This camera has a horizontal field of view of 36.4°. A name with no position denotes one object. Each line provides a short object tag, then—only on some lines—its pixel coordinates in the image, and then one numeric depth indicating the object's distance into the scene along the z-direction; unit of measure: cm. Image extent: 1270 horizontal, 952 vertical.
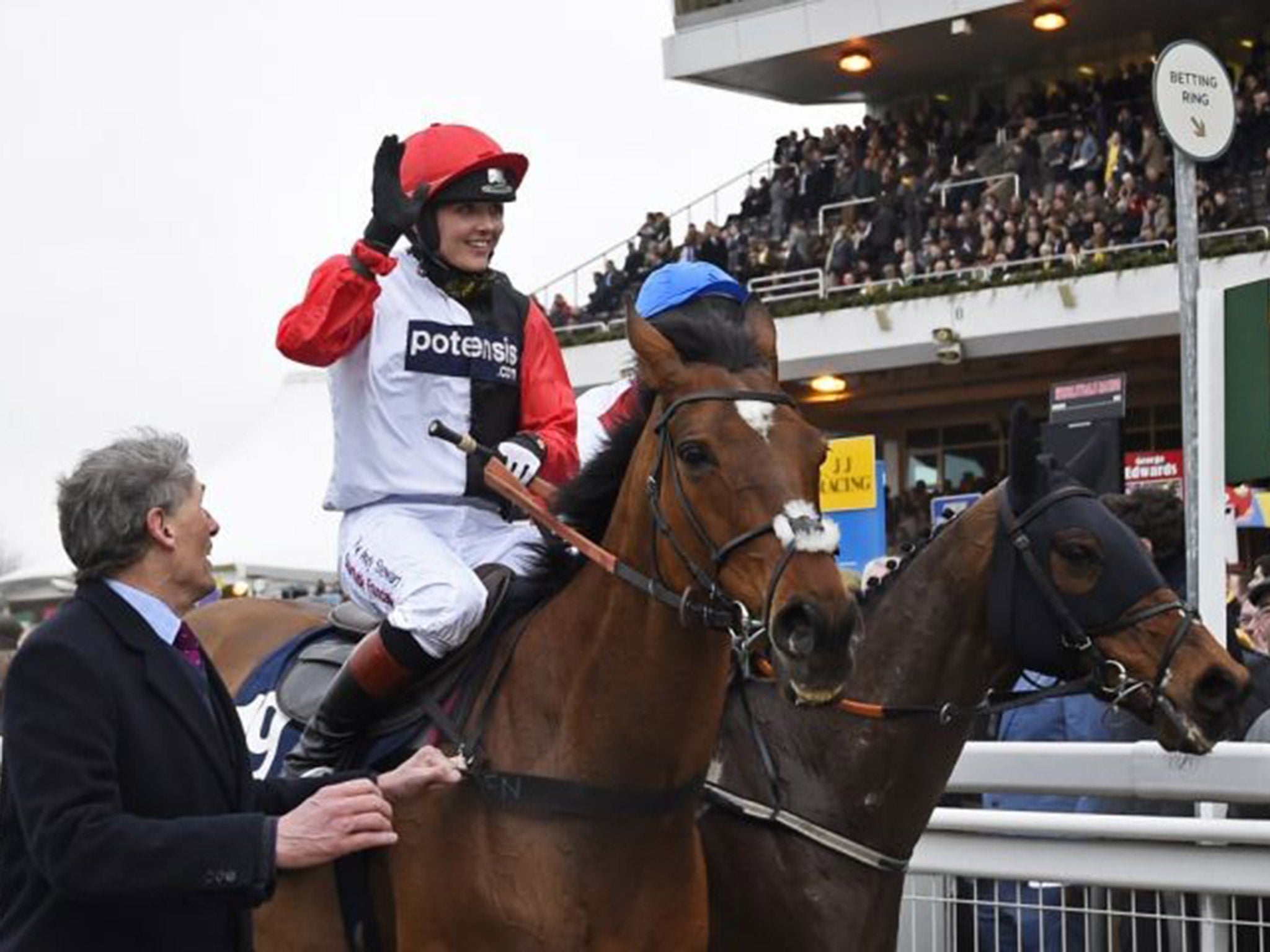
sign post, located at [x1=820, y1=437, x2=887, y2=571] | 1081
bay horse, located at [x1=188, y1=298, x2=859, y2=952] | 368
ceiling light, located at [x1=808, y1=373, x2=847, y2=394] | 2381
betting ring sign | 695
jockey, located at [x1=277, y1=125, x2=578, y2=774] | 438
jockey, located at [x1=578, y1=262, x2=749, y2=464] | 416
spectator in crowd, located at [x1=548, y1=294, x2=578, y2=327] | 2648
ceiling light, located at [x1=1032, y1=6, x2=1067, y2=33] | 2448
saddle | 425
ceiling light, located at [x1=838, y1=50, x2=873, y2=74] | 2680
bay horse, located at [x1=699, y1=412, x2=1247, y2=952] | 450
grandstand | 2066
